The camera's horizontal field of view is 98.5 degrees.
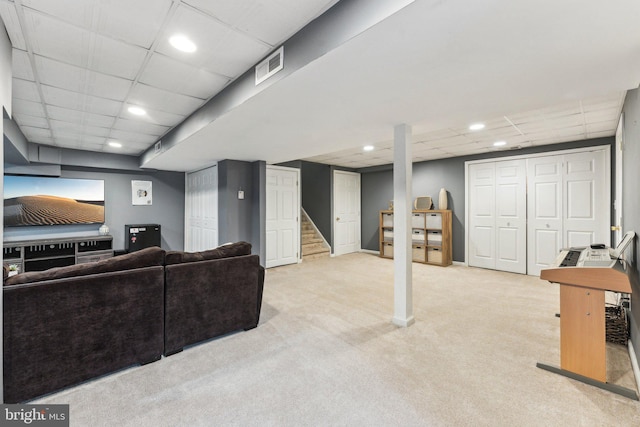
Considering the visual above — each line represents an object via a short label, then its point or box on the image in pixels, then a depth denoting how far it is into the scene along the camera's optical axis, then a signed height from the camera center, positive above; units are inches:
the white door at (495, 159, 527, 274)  201.0 -3.3
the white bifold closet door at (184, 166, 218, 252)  217.8 +1.5
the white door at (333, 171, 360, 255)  282.8 -0.4
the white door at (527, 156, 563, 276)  187.3 +0.4
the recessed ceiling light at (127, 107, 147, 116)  123.3 +46.3
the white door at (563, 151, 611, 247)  170.6 +7.1
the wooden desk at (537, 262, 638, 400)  75.5 -31.2
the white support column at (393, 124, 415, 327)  116.6 -7.9
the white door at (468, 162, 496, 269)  215.8 -3.5
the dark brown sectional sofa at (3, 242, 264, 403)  69.9 -30.6
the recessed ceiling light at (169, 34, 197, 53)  72.6 +45.8
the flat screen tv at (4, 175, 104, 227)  192.2 +8.3
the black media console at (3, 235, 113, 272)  183.2 -28.3
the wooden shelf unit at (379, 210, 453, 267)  230.1 -21.7
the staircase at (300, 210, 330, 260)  262.4 -30.8
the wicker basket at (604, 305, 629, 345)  98.8 -42.3
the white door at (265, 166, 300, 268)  225.5 -3.7
